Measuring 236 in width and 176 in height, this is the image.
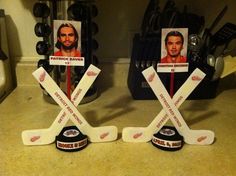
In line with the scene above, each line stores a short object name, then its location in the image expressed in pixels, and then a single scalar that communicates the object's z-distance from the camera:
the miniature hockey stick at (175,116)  0.68
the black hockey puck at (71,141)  0.69
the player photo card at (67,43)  0.66
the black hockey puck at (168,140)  0.71
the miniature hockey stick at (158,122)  0.70
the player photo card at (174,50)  0.67
